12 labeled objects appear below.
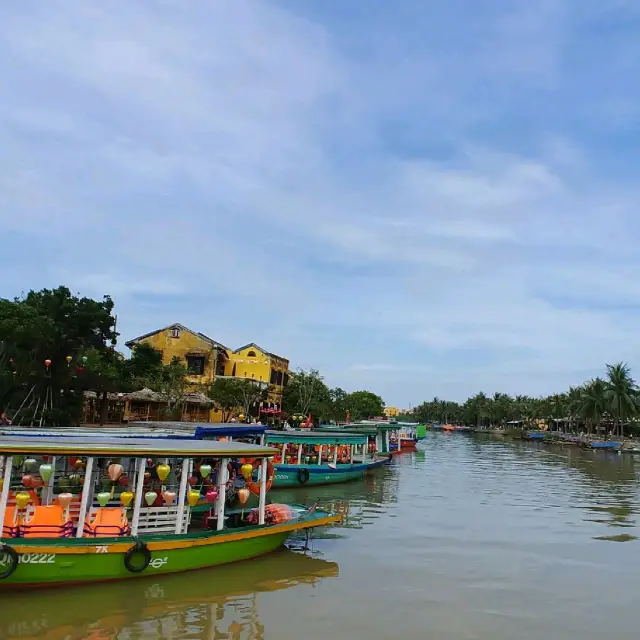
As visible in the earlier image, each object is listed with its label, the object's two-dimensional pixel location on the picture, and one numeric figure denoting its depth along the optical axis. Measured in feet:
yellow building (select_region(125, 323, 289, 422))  154.20
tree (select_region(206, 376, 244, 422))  134.62
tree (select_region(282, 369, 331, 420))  168.14
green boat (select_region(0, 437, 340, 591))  28.60
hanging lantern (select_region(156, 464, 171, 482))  31.68
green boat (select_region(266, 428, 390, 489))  65.87
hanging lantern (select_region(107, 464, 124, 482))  32.16
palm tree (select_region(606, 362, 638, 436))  200.95
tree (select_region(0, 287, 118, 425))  80.84
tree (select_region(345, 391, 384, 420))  228.72
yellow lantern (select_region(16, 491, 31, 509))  29.40
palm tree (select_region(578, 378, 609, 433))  210.79
